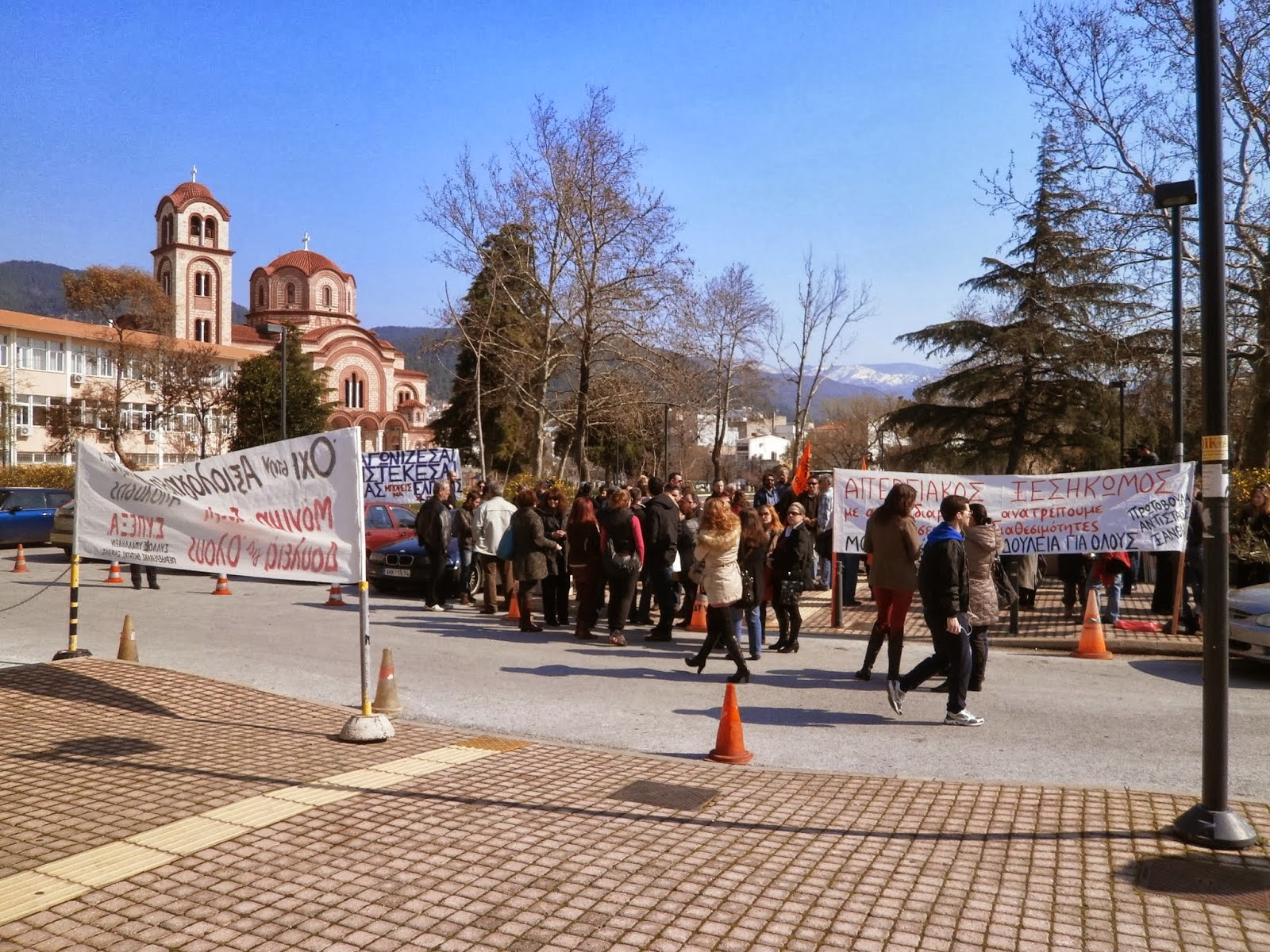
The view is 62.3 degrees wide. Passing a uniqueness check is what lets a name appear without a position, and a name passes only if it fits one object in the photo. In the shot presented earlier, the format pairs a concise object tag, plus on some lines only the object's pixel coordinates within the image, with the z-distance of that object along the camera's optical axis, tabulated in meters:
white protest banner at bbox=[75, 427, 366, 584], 7.93
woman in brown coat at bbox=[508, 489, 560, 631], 13.29
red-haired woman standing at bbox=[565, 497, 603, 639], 12.96
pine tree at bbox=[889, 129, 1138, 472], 30.38
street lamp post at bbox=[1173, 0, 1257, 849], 5.45
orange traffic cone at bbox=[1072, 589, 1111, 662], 11.97
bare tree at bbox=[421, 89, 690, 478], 26.80
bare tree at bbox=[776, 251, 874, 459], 49.59
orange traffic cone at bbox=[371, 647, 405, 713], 8.55
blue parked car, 25.33
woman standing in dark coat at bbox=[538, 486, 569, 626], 14.16
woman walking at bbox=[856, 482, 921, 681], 9.37
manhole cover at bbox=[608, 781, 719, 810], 6.31
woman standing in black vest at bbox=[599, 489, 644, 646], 12.62
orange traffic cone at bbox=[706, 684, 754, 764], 7.40
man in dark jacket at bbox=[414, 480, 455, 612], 14.95
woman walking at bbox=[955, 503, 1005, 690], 9.06
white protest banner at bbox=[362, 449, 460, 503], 20.16
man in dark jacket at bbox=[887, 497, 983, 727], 8.38
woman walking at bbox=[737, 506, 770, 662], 11.26
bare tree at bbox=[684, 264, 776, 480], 51.31
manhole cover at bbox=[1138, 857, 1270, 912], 4.79
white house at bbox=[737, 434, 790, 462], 148.88
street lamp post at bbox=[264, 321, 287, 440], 30.56
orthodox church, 82.50
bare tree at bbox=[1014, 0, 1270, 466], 20.61
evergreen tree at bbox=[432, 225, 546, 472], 28.98
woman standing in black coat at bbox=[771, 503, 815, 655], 11.91
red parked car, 18.67
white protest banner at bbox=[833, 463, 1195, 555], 12.99
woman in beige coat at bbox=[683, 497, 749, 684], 9.92
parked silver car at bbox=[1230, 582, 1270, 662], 10.26
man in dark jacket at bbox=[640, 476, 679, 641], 12.61
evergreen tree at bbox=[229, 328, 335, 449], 57.66
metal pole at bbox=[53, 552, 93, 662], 9.72
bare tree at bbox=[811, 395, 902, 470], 78.00
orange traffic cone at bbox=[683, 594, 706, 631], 13.78
